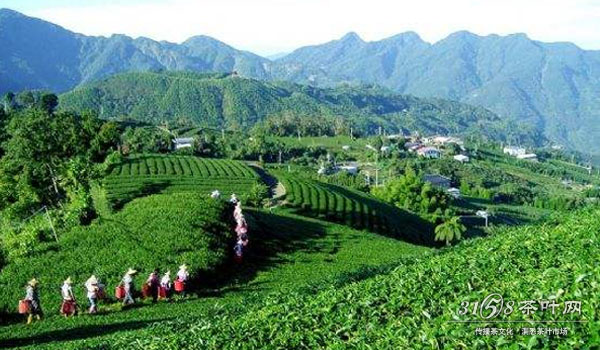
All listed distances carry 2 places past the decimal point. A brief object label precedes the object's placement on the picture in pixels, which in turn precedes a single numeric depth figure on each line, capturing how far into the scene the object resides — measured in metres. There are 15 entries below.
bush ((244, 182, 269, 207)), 56.53
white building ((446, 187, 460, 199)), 142.50
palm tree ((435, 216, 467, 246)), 63.74
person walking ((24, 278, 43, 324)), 24.39
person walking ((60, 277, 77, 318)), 24.48
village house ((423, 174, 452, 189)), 164.39
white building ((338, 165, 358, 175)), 160.60
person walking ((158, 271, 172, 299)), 26.81
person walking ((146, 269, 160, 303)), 26.77
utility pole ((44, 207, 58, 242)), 33.75
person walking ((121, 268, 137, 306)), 25.78
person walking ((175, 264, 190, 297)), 27.53
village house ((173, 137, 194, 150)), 153.05
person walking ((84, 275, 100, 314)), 24.80
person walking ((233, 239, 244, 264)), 33.12
